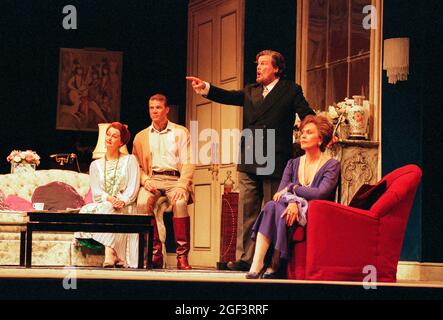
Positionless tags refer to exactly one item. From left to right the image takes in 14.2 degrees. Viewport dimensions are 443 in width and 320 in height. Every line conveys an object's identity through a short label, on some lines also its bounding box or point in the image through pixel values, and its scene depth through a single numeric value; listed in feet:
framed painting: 69.01
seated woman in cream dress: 44.80
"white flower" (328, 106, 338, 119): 48.24
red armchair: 35.27
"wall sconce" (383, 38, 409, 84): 45.67
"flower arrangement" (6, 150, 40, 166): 55.44
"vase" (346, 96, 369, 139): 47.15
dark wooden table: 42.09
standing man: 41.68
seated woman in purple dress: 35.75
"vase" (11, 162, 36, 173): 55.22
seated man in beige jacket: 45.67
